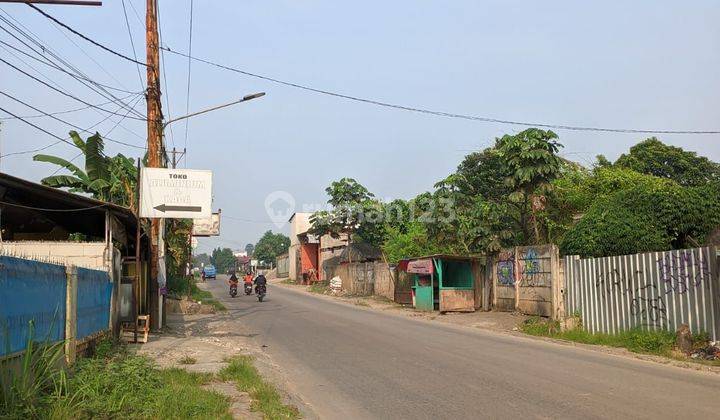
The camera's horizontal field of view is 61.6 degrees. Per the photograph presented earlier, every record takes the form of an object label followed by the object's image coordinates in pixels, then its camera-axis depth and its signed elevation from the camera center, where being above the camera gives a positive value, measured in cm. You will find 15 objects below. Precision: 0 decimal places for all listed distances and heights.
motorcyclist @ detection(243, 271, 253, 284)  4131 -115
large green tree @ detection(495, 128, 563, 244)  2083 +333
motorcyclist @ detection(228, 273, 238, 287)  3822 -118
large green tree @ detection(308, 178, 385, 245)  4469 +367
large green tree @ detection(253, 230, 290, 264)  12090 +307
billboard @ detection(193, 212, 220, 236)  5116 +309
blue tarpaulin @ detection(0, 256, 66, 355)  636 -45
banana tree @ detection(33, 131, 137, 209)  1897 +287
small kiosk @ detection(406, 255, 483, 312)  2469 -98
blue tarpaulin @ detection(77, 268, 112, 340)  984 -68
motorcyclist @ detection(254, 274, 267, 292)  3339 -105
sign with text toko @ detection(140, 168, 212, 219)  1619 +191
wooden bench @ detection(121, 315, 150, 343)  1422 -160
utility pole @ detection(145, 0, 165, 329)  1686 +424
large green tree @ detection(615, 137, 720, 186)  4147 +645
